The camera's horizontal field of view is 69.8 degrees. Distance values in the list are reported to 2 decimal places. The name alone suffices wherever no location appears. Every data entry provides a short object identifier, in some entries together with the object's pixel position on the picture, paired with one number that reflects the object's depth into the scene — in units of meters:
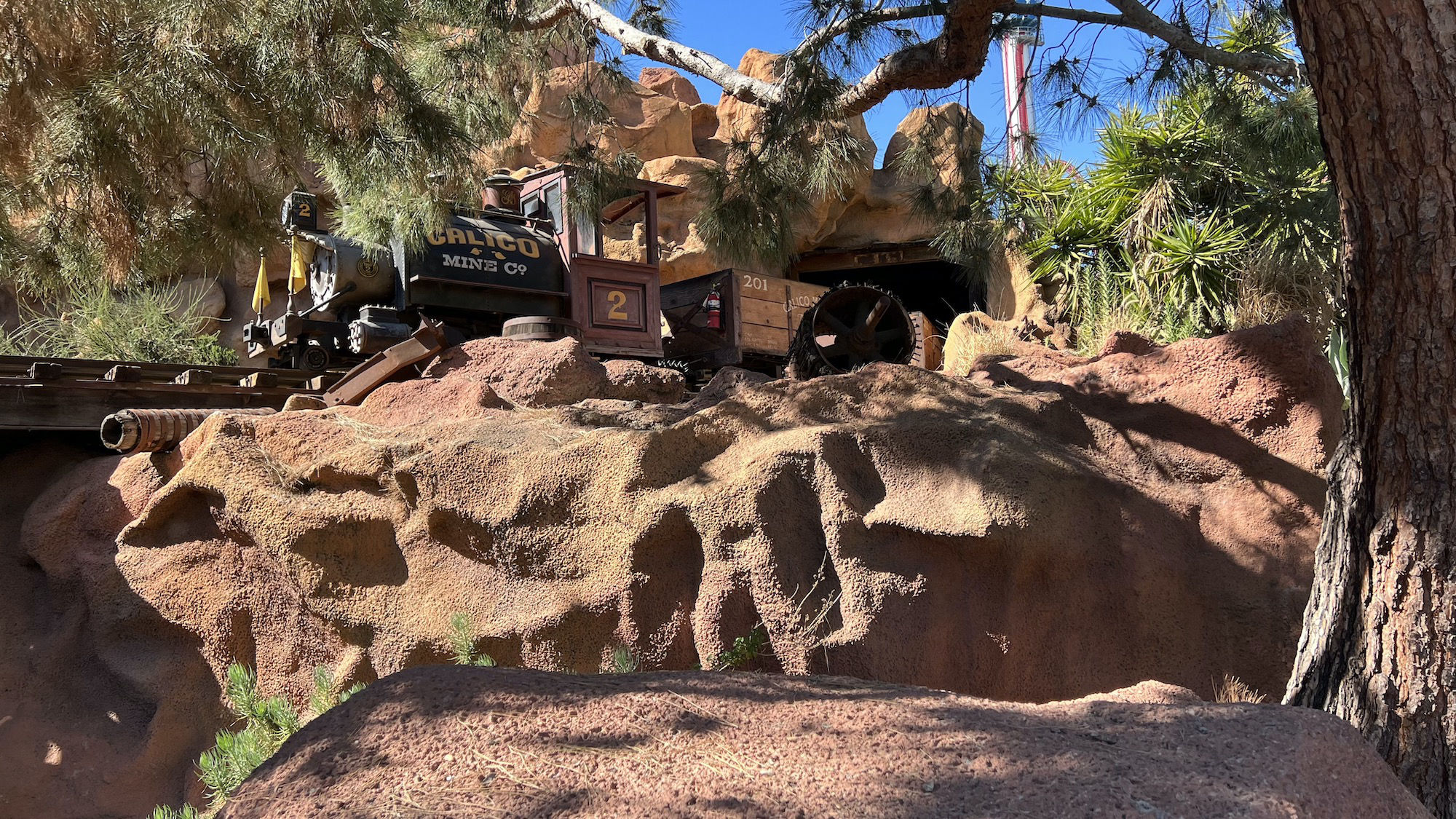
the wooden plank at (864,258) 18.47
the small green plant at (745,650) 3.62
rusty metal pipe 4.92
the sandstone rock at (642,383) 5.41
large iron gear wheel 10.19
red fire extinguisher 12.06
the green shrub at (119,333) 11.23
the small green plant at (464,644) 3.75
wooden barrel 7.00
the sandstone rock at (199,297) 14.83
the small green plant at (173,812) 3.12
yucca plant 5.61
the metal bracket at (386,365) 5.67
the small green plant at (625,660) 3.57
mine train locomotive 8.09
